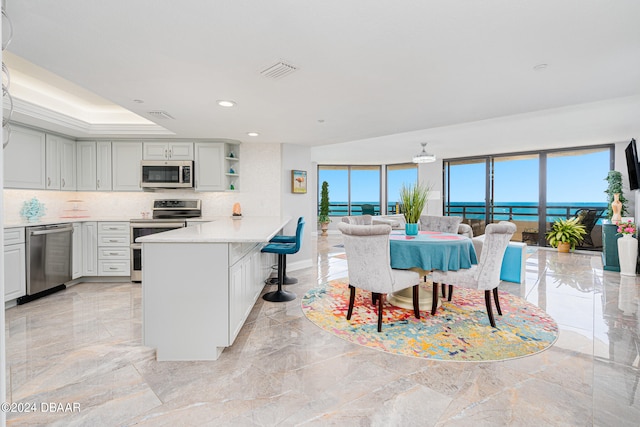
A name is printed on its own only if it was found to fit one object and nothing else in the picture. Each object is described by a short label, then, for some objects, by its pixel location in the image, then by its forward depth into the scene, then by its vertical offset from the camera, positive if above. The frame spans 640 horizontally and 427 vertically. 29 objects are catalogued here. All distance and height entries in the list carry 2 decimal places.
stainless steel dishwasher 3.65 -0.63
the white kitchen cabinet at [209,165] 4.93 +0.71
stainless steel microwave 4.74 +0.55
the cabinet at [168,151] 4.82 +0.93
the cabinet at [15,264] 3.37 -0.62
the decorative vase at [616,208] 5.61 +0.03
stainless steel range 4.51 -0.26
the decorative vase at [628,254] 4.79 -0.69
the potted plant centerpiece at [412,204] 3.40 +0.06
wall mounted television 4.83 +0.71
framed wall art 5.35 +0.49
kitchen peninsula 2.35 -0.67
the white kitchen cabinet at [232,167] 5.06 +0.71
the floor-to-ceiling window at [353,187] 10.43 +0.78
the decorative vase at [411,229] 3.53 -0.22
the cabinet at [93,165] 4.72 +0.68
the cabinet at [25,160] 3.67 +0.62
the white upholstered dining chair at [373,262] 2.79 -0.49
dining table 3.02 -0.44
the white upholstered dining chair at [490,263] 2.88 -0.50
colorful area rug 2.46 -1.11
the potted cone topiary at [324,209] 10.10 +0.01
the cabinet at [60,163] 4.22 +0.67
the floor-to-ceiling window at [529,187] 7.09 +0.56
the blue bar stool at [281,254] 3.59 -0.54
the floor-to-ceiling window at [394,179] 9.98 +1.02
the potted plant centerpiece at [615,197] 5.71 +0.25
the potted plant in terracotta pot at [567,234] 6.86 -0.55
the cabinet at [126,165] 4.79 +0.69
